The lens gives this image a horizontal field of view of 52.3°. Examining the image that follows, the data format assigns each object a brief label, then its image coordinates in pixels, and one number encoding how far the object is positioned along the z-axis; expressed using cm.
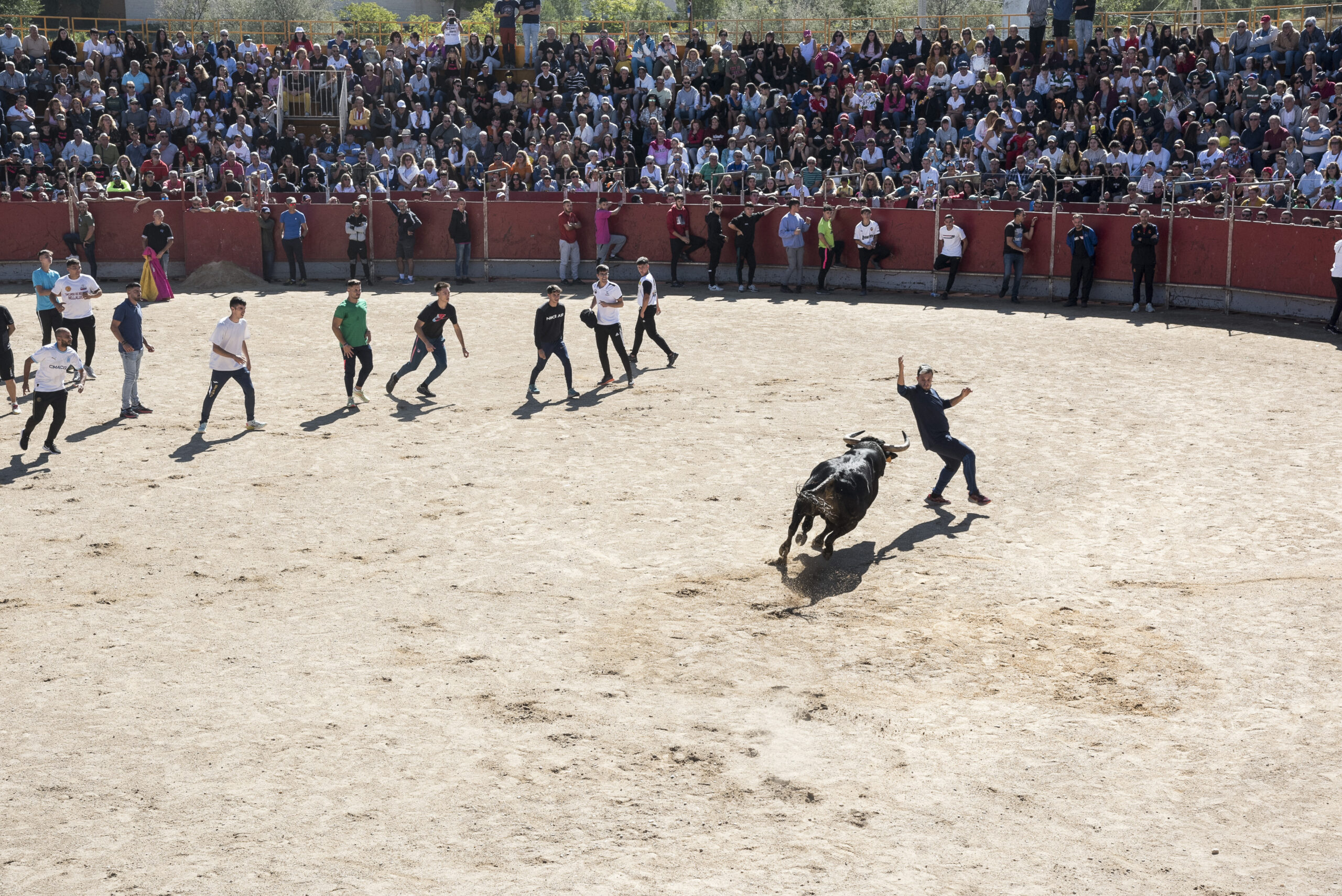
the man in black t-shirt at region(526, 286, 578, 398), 1686
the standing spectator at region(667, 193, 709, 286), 2598
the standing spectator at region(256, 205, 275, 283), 2656
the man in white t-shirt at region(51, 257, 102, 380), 1739
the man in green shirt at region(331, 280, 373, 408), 1655
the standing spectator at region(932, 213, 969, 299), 2470
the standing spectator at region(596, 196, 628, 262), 2664
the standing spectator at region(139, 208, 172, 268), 2466
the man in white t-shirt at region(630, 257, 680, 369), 1827
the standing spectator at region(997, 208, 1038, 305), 2375
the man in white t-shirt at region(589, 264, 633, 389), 1745
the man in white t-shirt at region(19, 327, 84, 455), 1438
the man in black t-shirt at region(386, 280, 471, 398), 1703
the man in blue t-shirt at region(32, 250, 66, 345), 1823
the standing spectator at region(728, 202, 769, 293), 2531
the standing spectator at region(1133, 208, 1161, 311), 2227
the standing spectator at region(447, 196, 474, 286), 2638
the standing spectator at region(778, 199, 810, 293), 2527
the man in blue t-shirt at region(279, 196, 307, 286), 2611
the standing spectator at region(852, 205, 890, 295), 2538
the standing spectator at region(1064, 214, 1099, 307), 2317
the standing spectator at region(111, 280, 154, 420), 1588
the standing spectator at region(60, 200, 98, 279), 2683
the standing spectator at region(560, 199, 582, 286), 2633
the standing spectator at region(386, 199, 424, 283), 2673
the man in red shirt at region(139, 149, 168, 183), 2917
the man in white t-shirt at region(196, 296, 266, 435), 1530
